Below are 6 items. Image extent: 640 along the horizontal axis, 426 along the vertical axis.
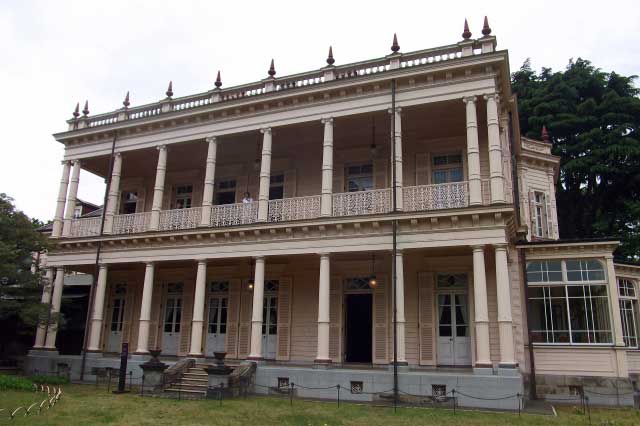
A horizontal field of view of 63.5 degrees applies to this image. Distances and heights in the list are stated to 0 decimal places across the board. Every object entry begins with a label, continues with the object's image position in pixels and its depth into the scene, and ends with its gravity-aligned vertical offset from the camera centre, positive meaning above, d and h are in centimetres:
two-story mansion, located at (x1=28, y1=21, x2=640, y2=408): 1478 +294
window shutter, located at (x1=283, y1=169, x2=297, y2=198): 1944 +560
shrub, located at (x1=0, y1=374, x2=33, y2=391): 1502 -156
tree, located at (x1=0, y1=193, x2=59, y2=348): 1722 +189
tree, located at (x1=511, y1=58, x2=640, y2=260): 2878 +1112
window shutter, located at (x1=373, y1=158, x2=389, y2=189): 1797 +563
